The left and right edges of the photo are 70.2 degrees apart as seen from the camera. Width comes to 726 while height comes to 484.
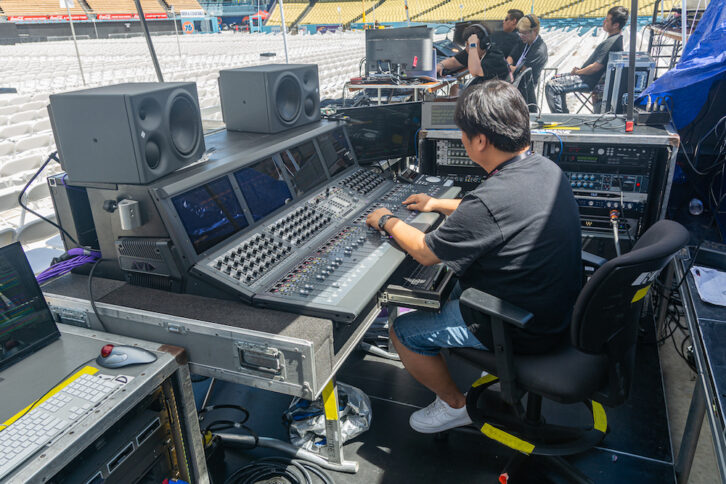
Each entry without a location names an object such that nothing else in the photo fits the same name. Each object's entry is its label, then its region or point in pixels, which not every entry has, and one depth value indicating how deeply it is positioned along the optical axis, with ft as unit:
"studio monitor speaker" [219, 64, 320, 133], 6.89
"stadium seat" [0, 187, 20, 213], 10.42
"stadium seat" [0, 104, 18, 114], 20.56
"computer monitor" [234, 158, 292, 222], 5.84
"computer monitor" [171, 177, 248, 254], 5.07
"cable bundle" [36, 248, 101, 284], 5.75
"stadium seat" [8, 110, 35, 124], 19.48
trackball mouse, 4.37
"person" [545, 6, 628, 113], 18.14
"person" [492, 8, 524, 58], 17.70
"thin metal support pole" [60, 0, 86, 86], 17.19
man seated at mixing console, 4.77
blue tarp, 7.88
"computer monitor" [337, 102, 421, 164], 8.25
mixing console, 4.82
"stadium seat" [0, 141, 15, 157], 15.30
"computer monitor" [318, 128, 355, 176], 7.42
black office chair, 4.44
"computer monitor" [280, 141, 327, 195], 6.59
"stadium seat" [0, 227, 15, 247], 8.09
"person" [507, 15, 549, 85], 18.02
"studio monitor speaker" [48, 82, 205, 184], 4.78
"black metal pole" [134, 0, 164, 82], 6.96
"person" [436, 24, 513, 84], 14.68
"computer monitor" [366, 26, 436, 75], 17.06
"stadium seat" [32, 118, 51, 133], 18.08
